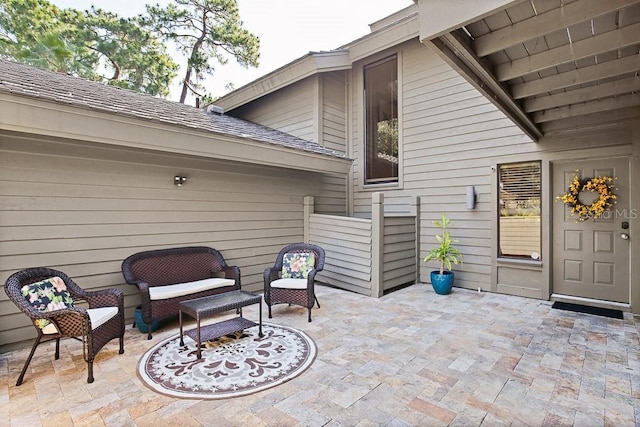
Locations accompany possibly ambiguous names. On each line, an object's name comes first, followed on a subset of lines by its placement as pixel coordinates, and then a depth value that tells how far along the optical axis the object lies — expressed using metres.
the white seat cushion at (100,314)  2.81
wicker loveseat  3.62
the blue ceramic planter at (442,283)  5.18
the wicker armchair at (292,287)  4.15
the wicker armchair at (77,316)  2.62
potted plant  5.20
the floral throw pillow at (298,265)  4.71
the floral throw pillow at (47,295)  2.81
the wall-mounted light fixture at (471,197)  5.40
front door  4.37
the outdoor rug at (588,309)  4.14
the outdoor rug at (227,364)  2.48
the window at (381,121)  6.59
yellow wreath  4.40
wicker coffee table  3.03
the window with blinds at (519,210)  5.03
